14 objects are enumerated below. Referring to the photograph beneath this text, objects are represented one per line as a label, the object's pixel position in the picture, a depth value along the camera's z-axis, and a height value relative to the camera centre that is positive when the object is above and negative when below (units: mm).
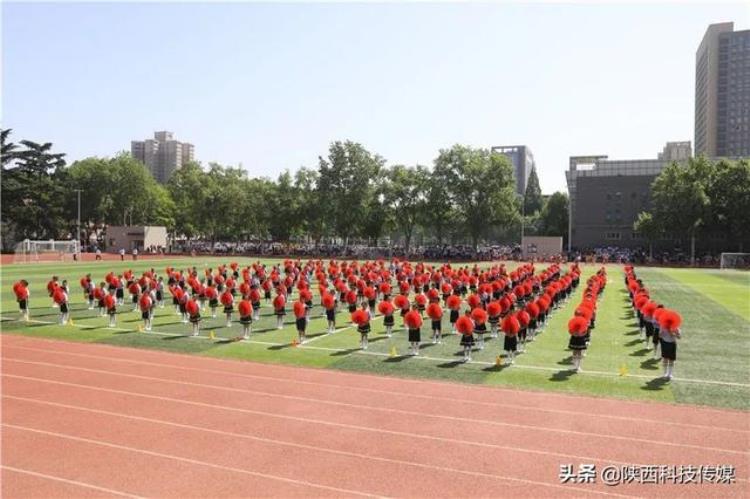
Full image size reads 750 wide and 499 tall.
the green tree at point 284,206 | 90438 +5446
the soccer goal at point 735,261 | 62281 -1770
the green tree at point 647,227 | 71125 +2065
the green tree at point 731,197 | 68625 +5563
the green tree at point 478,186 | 80625 +7754
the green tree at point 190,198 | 95812 +7342
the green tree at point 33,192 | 80125 +6608
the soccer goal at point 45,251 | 65812 -1284
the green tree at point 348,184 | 86062 +8514
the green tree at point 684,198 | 68062 +5301
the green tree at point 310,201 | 88125 +6131
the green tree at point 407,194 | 84750 +6950
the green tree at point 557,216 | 103638 +4800
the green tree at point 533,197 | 123188 +9678
